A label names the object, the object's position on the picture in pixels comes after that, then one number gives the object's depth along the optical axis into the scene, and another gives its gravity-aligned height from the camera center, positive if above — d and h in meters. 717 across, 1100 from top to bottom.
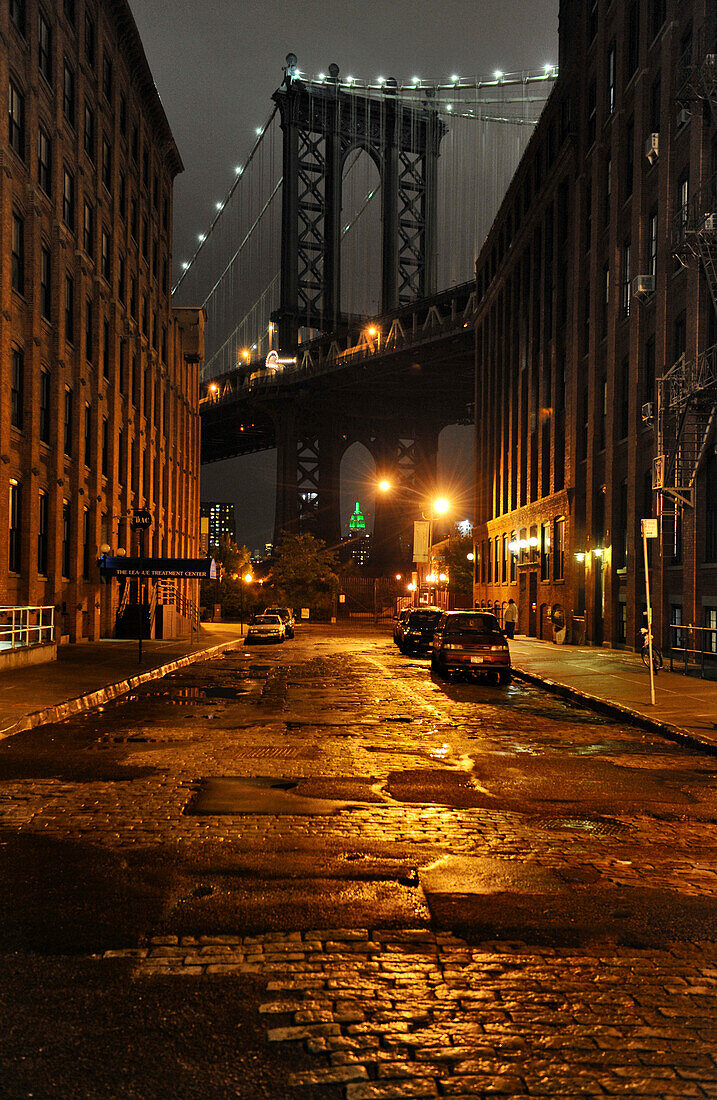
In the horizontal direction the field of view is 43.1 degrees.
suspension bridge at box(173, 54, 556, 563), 93.94 +28.38
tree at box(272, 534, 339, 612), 79.19 +2.16
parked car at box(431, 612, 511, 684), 21.08 -1.02
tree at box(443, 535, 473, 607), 86.44 +3.33
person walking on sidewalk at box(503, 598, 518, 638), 38.03 -0.42
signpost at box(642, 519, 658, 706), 15.28 +1.25
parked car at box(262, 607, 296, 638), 47.42 -0.82
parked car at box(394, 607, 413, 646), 36.20 -0.85
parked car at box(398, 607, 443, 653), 31.48 -1.07
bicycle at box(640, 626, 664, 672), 21.96 -1.39
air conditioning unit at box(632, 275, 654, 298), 27.20 +9.56
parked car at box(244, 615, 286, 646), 39.81 -1.21
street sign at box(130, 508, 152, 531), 36.09 +3.38
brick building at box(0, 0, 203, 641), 27.33 +11.26
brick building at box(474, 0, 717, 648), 23.48 +9.44
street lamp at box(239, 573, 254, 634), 77.26 +1.86
